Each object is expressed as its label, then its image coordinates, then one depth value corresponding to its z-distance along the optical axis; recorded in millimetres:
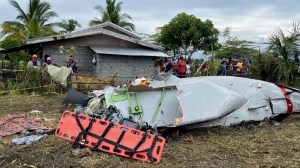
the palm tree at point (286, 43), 8876
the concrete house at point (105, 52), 12797
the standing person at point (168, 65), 13250
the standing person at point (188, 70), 12782
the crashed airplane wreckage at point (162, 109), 4206
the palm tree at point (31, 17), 19325
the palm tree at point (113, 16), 25015
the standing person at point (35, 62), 10373
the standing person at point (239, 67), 13363
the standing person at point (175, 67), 12968
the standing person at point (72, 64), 11342
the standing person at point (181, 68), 12593
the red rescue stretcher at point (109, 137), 4029
